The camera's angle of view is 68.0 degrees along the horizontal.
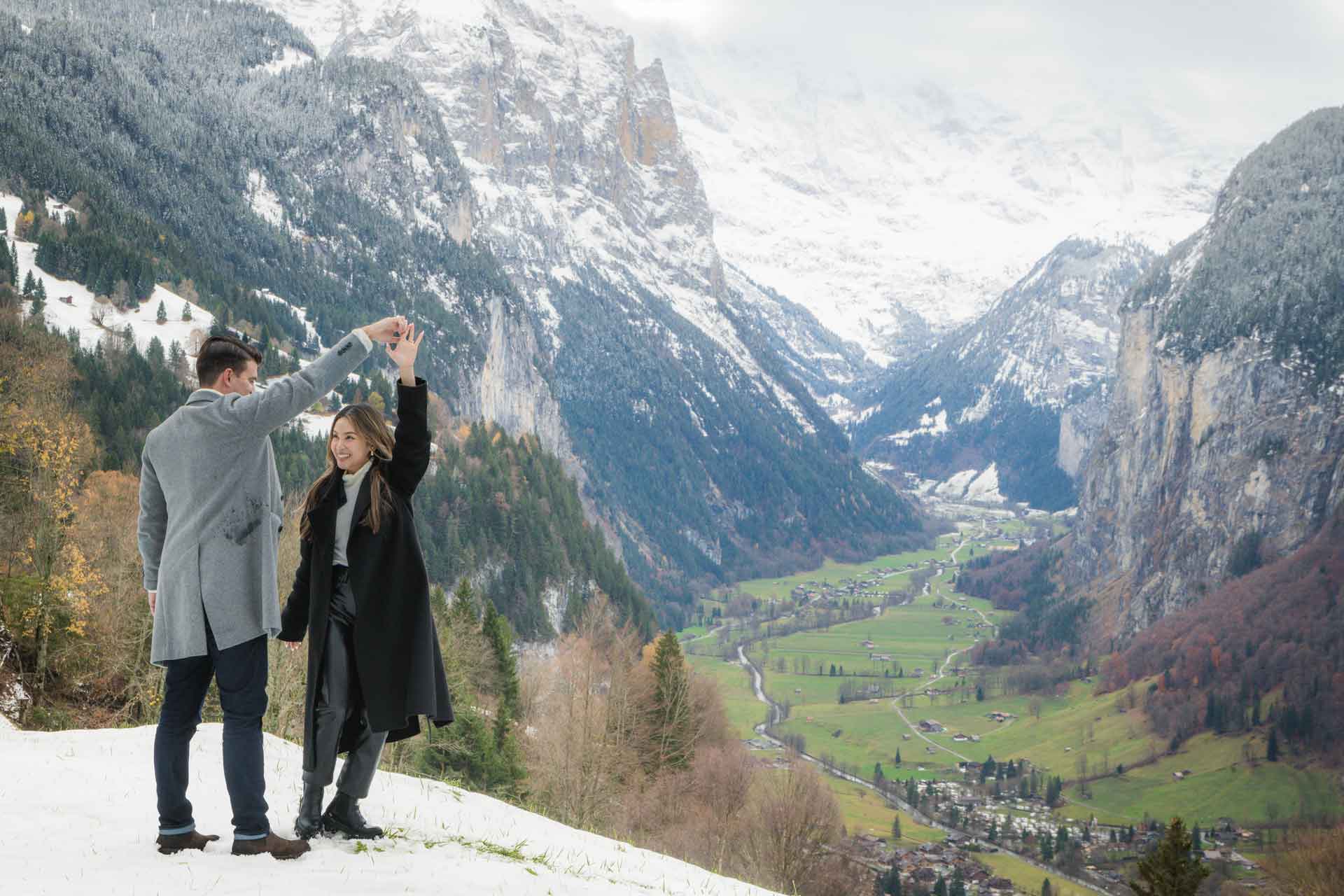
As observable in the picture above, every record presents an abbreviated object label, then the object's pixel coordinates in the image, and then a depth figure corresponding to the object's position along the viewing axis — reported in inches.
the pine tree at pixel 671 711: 1578.5
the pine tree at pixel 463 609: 1603.1
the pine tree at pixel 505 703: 1232.8
